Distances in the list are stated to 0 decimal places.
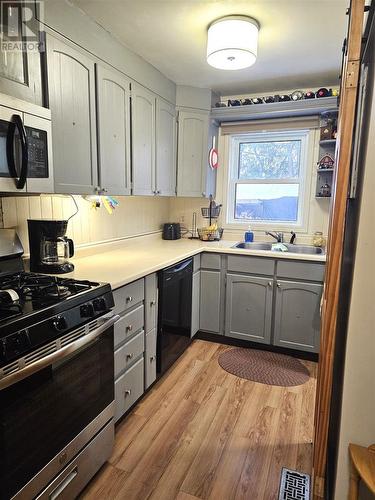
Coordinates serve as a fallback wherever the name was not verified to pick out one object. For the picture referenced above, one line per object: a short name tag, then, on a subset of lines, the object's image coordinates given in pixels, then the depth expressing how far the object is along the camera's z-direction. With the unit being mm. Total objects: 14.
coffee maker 1770
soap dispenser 3320
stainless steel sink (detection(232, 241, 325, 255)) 3009
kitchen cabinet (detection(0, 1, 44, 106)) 1299
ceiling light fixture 1841
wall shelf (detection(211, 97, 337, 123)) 2730
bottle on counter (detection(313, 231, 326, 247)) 3039
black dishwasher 2242
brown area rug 2443
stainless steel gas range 1064
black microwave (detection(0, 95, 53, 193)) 1304
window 3199
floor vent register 1447
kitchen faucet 3195
